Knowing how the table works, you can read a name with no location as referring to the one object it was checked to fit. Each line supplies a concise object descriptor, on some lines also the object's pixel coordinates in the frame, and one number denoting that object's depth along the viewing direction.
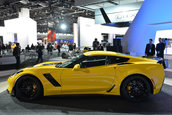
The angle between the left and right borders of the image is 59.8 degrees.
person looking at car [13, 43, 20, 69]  8.54
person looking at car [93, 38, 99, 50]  11.00
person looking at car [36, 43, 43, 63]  11.49
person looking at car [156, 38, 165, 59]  7.23
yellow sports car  3.32
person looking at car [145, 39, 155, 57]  7.09
